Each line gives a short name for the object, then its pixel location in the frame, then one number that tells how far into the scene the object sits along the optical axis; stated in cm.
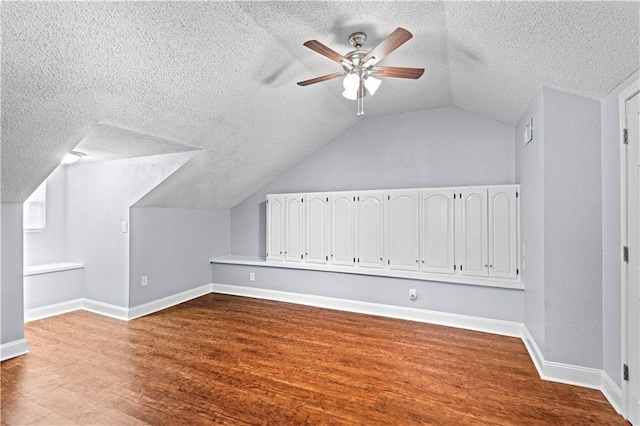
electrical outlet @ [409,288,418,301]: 376
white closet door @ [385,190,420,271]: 372
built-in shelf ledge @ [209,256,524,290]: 333
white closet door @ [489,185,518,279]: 329
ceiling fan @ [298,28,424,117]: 201
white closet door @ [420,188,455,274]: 356
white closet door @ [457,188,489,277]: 342
